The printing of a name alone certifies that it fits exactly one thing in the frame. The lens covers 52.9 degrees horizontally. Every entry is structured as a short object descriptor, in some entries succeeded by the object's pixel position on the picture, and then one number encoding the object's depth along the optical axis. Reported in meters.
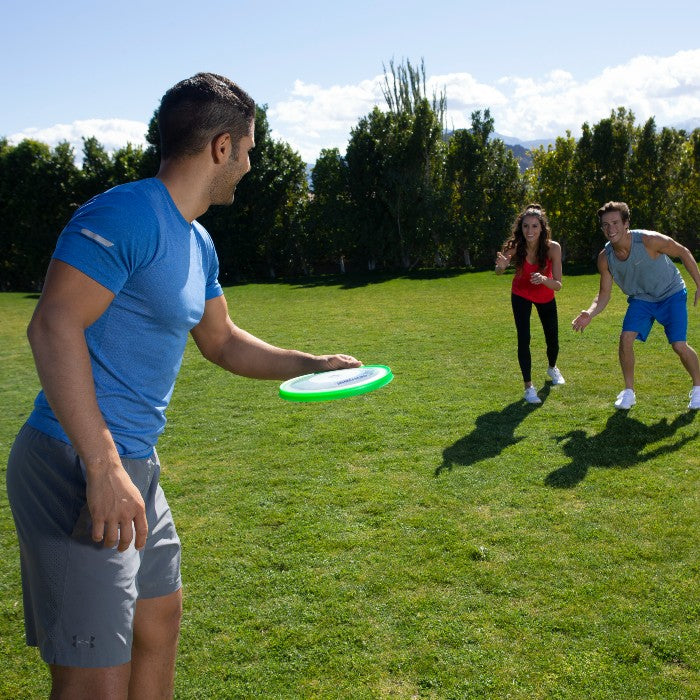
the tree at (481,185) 23.35
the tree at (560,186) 22.36
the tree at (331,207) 24.95
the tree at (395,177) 24.02
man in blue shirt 1.75
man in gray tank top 6.81
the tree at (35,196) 27.22
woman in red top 7.51
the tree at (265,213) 25.95
